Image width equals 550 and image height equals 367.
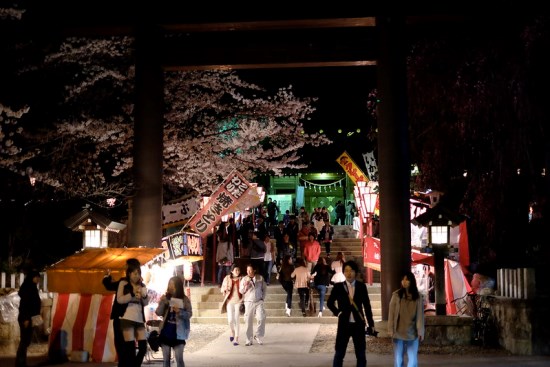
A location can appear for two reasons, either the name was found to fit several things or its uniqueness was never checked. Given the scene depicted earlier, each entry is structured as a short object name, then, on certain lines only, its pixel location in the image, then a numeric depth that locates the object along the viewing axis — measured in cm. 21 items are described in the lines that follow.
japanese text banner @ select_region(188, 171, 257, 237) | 1973
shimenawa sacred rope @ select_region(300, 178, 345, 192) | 4519
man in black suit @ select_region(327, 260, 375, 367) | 1024
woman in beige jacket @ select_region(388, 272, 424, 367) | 1029
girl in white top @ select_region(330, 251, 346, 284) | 2023
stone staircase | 2038
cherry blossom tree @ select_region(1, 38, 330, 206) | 2023
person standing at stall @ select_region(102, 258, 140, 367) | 1024
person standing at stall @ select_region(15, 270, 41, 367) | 1255
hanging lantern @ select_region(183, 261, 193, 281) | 1670
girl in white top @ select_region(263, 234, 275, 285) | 2439
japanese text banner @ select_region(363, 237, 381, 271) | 2062
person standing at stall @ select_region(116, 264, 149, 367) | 1022
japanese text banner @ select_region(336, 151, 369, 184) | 3127
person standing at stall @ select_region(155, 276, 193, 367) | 1042
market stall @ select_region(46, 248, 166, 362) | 1329
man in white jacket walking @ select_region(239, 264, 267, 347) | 1622
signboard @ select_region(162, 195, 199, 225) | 2598
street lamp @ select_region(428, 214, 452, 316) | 1536
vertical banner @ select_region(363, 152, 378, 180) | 3164
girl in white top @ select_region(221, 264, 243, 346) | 1616
